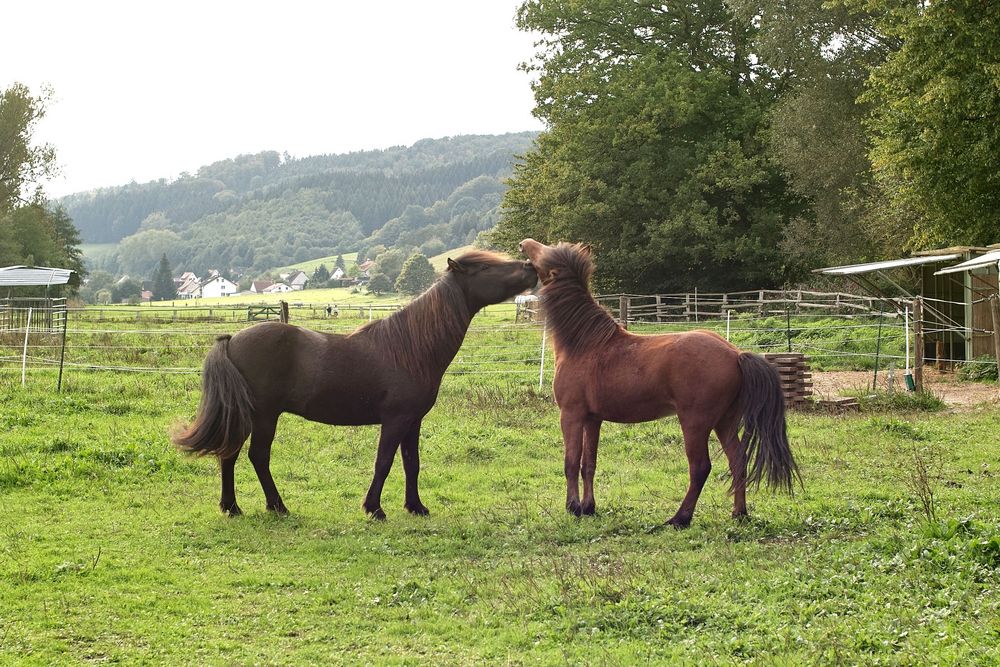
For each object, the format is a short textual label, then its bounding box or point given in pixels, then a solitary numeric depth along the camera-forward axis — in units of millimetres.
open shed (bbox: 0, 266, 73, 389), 24531
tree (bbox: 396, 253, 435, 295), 77250
